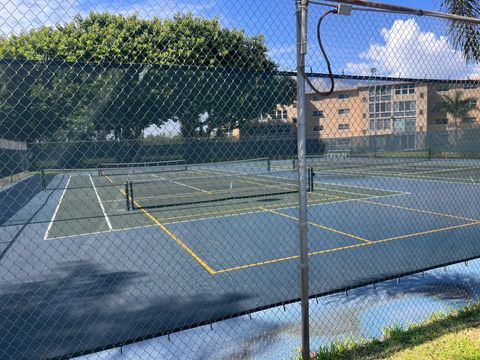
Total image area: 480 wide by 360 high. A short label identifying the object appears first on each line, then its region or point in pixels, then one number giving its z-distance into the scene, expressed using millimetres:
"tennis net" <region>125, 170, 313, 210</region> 17516
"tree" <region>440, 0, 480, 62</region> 6500
